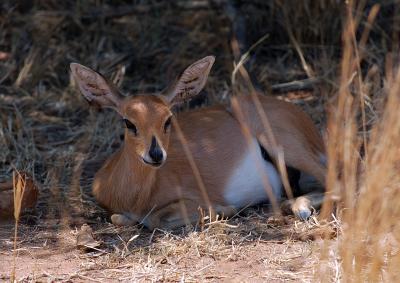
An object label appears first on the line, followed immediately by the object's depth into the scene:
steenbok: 12.27
